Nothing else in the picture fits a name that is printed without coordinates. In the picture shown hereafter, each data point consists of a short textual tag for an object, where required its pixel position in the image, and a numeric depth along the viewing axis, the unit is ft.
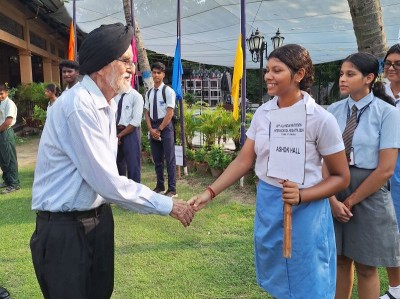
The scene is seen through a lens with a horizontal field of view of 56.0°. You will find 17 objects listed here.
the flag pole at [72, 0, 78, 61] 23.55
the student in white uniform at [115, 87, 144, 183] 16.48
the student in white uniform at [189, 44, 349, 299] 5.76
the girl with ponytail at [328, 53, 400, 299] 7.07
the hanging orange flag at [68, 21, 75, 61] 25.06
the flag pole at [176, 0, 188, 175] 19.52
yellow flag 17.15
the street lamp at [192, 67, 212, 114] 82.53
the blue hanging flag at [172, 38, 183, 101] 19.88
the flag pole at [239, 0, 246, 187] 16.62
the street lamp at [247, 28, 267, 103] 28.73
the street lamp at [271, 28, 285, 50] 28.76
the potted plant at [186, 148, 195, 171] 22.64
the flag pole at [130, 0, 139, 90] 20.35
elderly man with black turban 5.23
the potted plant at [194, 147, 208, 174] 21.80
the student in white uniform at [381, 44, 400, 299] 8.35
